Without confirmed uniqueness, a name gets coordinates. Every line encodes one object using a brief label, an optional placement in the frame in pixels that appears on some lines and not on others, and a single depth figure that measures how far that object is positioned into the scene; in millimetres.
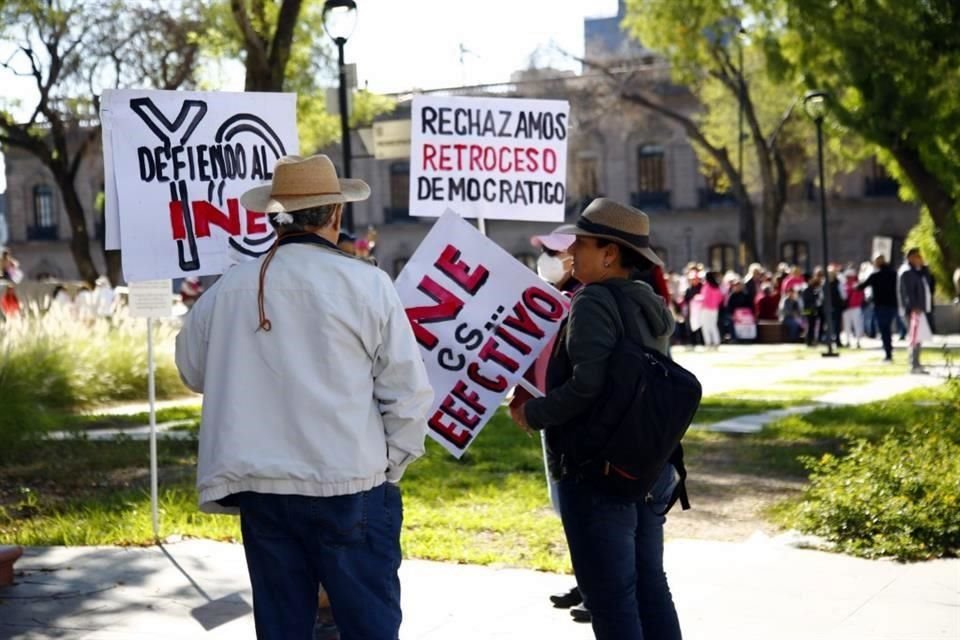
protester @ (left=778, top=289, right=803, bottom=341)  32281
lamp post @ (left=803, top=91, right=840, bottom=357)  25608
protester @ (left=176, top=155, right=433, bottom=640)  4070
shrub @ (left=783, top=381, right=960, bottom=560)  7520
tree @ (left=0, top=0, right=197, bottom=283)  31078
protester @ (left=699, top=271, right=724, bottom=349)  29766
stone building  57781
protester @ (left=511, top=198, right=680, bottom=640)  4453
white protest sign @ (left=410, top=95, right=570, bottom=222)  8359
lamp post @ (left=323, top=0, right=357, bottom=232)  17219
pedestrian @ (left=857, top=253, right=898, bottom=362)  22875
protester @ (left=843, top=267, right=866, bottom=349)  29422
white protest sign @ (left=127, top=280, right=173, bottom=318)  8680
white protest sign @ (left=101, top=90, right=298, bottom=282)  6922
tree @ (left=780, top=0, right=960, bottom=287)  20163
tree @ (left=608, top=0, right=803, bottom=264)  33688
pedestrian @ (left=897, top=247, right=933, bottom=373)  19656
